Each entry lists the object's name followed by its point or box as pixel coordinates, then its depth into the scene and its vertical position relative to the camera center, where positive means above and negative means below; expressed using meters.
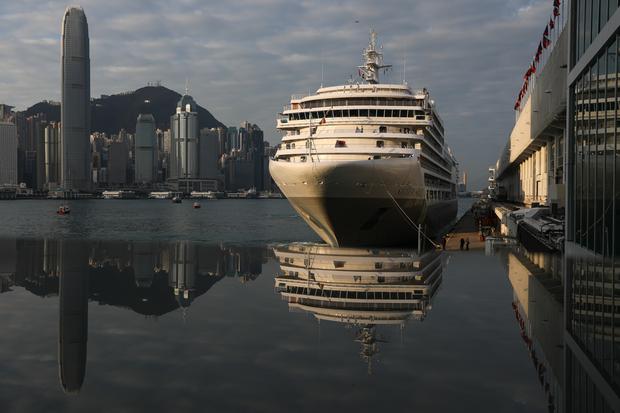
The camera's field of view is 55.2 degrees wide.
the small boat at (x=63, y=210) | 113.97 -0.80
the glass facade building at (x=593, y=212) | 11.38 -0.18
